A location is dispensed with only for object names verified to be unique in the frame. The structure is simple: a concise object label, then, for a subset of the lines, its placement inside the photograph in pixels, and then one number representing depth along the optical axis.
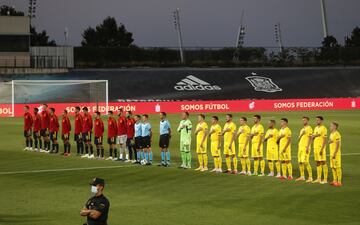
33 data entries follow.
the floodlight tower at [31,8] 101.44
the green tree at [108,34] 125.38
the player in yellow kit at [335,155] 27.00
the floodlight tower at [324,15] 94.07
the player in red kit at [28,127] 40.62
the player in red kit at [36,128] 39.84
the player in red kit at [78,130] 37.66
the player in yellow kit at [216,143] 31.11
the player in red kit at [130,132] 34.78
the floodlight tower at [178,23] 119.49
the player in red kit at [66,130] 38.28
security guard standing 13.98
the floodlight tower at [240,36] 123.82
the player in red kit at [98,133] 36.49
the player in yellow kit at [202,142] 31.52
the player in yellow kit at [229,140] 30.73
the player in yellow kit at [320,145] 27.61
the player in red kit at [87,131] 37.32
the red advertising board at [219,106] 67.50
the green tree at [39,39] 115.62
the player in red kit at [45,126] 39.72
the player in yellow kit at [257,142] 29.80
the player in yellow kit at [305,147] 27.78
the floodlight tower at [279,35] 136.62
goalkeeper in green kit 31.88
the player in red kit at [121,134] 35.25
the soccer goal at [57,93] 67.88
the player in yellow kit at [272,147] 29.03
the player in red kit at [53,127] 39.00
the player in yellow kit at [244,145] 30.42
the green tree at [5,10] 114.94
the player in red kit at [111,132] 35.97
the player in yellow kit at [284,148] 28.64
